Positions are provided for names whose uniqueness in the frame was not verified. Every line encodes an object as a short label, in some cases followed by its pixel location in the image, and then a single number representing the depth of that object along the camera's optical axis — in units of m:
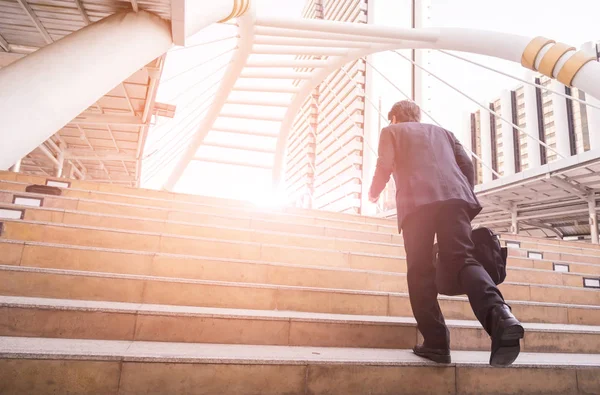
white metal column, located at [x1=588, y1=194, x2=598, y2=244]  11.06
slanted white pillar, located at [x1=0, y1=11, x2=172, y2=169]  2.78
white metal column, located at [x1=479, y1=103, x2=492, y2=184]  61.50
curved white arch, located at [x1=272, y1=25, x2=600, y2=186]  5.41
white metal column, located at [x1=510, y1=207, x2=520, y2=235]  13.43
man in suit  1.82
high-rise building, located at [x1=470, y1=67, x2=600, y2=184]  46.59
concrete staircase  1.59
